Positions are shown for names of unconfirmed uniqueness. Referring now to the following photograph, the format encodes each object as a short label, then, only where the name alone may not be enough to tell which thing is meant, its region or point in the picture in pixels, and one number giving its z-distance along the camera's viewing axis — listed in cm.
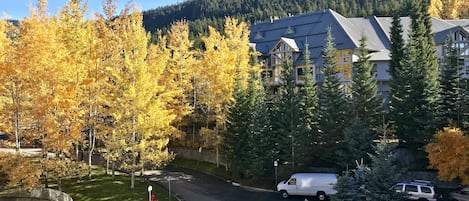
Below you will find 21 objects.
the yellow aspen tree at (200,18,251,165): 3753
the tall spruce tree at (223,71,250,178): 3441
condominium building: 4931
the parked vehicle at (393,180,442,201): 2509
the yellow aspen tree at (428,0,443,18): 7499
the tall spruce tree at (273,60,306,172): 3094
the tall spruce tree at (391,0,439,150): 2911
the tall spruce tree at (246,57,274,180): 3225
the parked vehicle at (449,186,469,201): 2403
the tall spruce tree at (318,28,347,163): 3103
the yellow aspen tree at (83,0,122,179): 3027
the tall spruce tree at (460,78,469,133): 2675
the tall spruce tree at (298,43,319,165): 3130
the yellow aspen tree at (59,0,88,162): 2808
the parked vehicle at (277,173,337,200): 2741
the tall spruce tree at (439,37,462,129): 2830
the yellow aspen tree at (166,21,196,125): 4069
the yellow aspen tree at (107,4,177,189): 2870
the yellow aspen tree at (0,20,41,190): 2634
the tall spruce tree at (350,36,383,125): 3188
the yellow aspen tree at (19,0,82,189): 2659
